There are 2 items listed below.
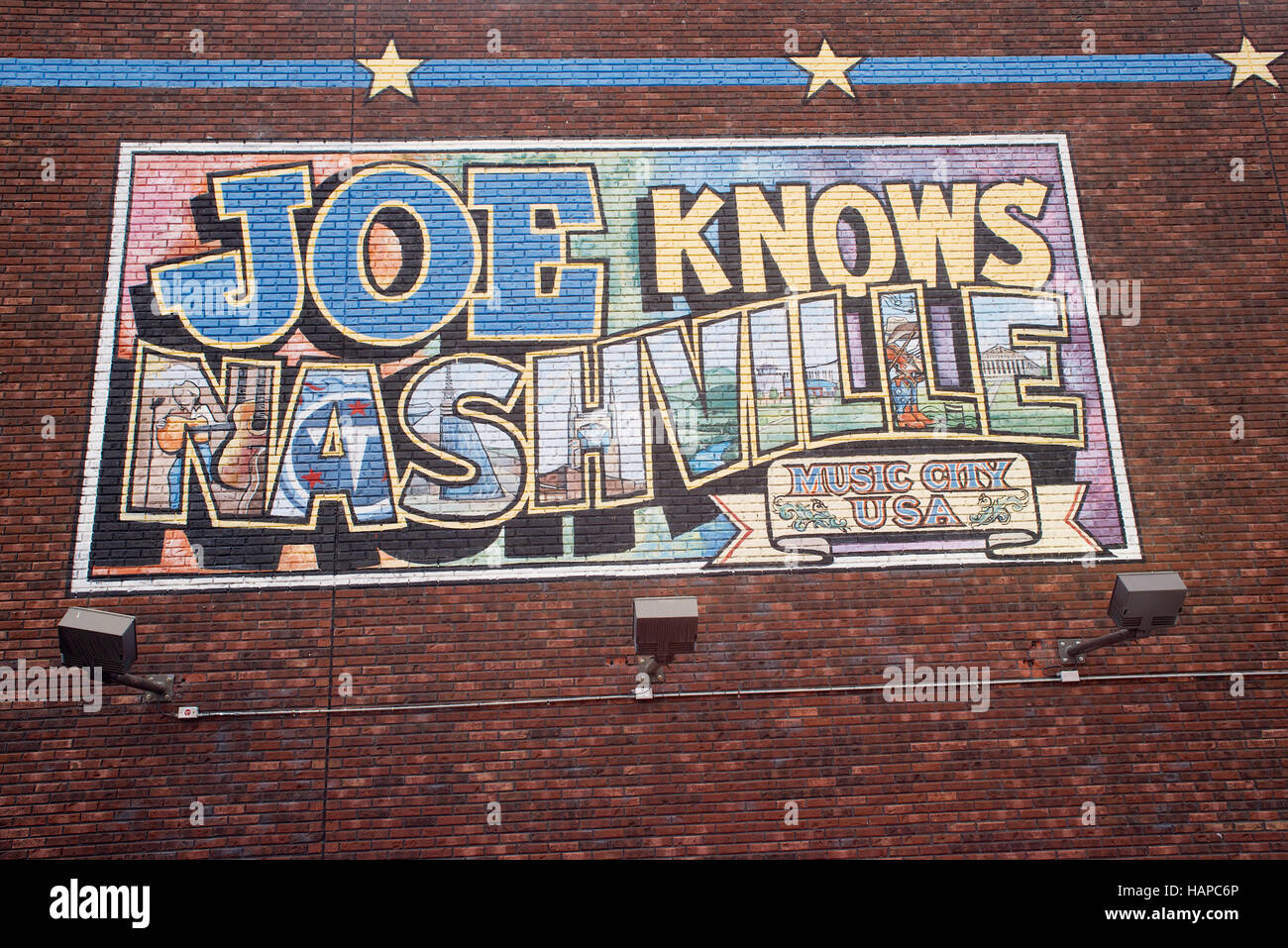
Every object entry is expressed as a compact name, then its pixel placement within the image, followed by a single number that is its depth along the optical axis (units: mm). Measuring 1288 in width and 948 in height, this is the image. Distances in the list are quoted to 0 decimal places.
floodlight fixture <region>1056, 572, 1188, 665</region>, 7535
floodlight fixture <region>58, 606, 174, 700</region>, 7398
